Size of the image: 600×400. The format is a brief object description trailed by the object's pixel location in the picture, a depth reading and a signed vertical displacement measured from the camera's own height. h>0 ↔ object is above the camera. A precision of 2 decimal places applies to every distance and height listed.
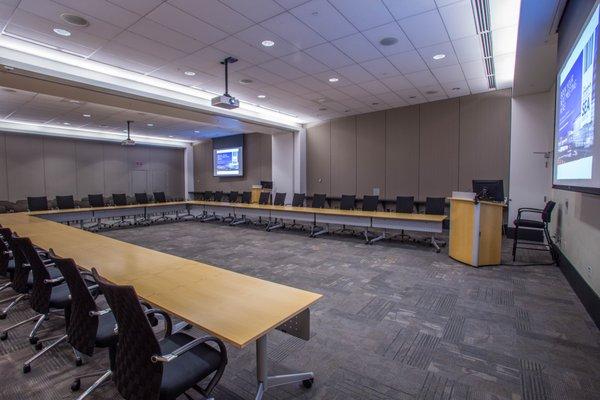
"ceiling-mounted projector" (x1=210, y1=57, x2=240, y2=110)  5.20 +1.49
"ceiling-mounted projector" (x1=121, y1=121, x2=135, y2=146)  9.72 +1.44
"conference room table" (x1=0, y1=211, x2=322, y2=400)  1.55 -0.68
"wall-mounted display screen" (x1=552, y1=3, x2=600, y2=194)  2.26 +0.66
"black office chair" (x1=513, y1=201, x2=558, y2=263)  4.73 -0.58
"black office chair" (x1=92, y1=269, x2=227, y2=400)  1.32 -0.83
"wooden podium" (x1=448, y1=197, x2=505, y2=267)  4.61 -0.69
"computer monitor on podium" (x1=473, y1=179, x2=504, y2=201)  5.11 -0.03
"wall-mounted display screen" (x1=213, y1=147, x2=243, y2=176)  12.48 +1.08
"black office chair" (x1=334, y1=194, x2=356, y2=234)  7.75 -0.40
